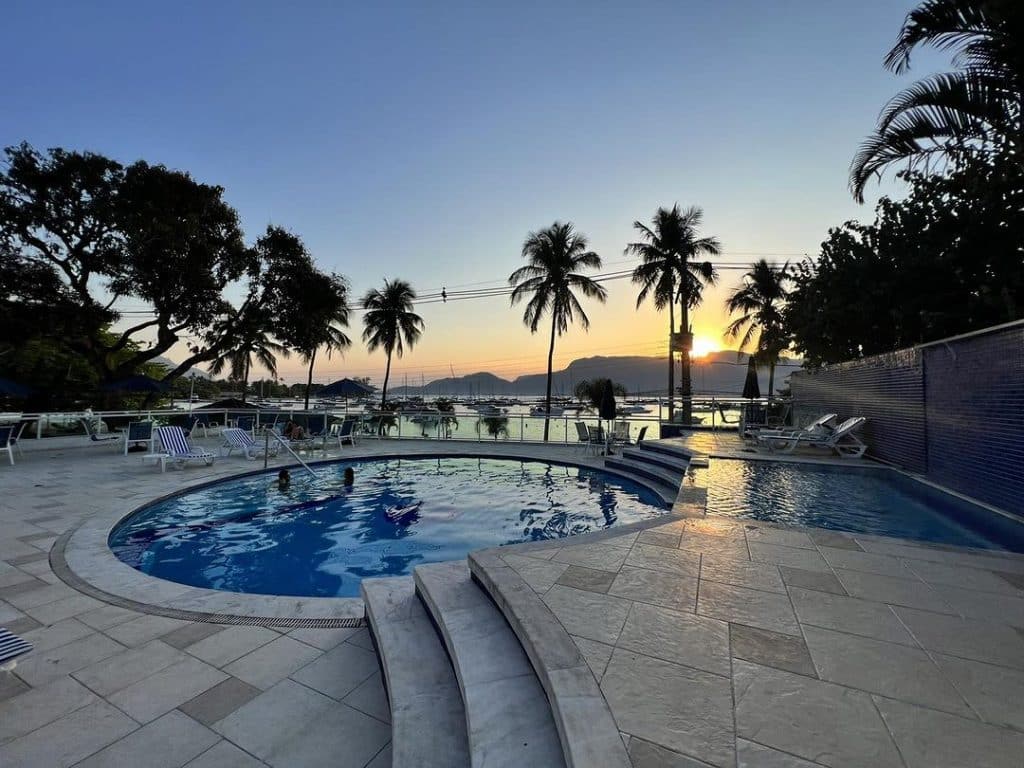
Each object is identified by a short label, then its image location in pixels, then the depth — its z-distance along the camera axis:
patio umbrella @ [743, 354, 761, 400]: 23.09
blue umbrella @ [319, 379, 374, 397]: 16.14
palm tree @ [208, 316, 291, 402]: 16.58
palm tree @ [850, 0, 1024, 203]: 5.51
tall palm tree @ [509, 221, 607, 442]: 19.28
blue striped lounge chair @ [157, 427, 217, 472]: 9.15
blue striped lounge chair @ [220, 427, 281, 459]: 10.88
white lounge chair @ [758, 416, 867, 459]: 9.36
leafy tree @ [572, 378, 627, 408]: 23.83
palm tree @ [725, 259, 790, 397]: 24.02
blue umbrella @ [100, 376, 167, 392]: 13.49
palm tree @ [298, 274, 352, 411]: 17.31
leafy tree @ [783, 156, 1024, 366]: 9.73
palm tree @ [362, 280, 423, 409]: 27.67
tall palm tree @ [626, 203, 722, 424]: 19.02
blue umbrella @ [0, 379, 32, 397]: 11.24
